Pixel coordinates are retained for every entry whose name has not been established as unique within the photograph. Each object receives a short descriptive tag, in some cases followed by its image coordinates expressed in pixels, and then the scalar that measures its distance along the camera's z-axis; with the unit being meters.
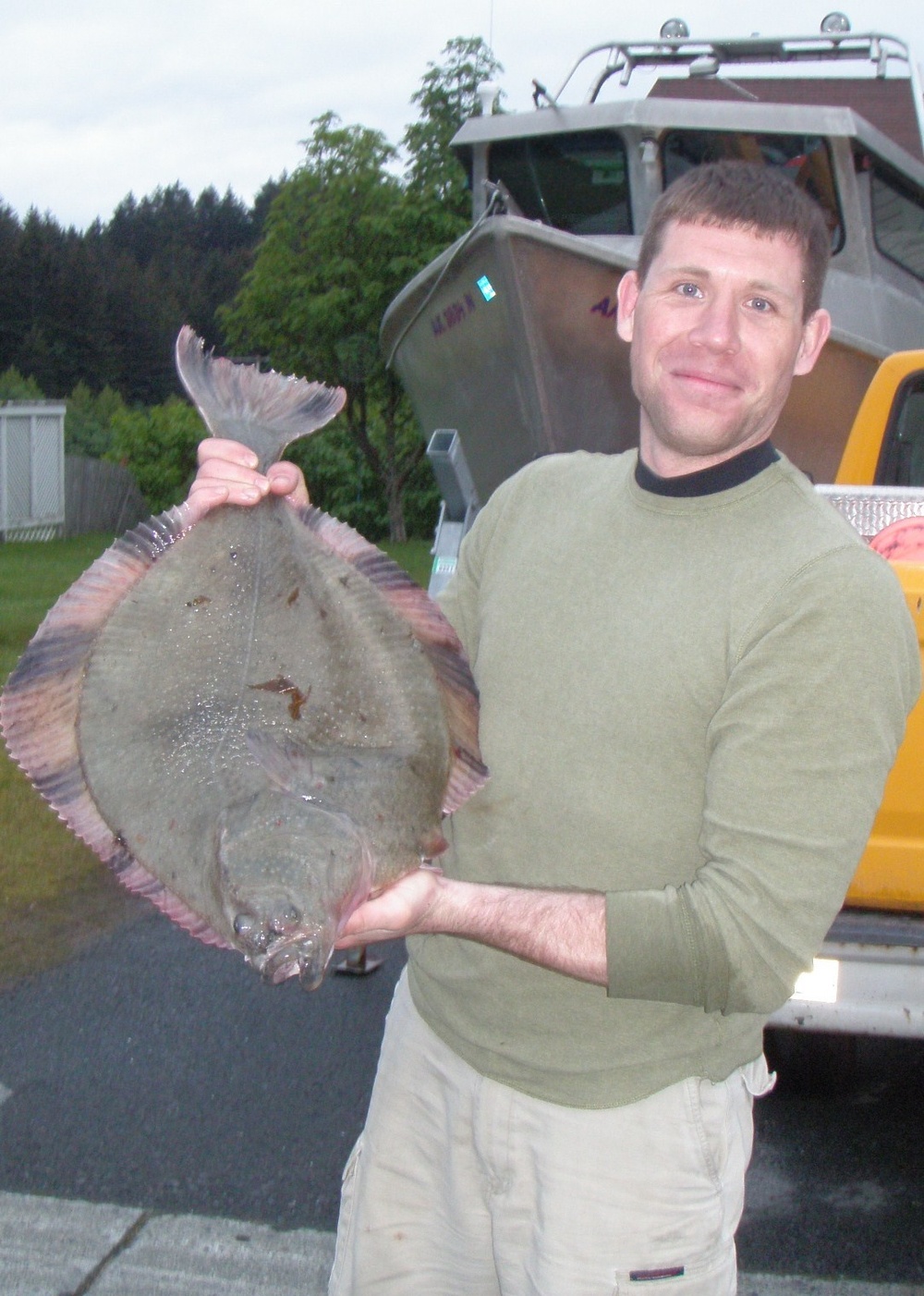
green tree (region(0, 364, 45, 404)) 37.28
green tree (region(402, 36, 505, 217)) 23.48
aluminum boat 8.84
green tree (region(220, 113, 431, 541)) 23.61
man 1.72
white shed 23.95
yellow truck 3.11
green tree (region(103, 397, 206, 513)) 30.66
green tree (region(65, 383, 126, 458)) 36.97
